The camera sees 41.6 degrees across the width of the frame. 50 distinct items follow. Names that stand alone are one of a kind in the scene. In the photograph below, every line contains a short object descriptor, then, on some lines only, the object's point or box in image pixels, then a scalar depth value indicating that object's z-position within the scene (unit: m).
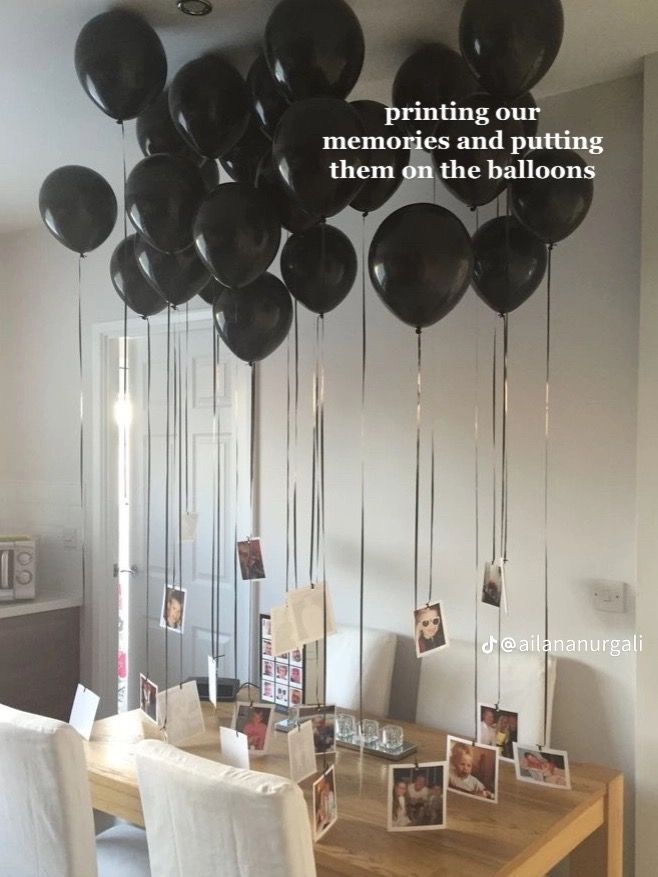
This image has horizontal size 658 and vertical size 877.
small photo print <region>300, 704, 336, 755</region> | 2.07
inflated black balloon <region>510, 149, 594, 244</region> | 2.01
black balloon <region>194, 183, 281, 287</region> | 1.87
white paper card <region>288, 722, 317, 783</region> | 1.82
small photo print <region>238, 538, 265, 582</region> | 2.41
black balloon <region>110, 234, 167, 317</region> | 2.47
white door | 3.35
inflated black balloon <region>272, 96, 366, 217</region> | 1.70
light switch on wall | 2.35
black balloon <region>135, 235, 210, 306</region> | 2.21
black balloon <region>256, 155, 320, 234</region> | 2.06
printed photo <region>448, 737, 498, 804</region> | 1.93
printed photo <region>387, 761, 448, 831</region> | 1.81
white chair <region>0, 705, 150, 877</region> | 1.83
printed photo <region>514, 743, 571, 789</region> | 2.02
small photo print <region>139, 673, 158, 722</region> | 2.23
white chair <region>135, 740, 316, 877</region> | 1.52
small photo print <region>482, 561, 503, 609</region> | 2.10
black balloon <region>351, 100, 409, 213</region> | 2.05
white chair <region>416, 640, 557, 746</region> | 2.39
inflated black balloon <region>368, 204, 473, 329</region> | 1.76
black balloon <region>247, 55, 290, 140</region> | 2.00
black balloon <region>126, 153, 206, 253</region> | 1.99
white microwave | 3.65
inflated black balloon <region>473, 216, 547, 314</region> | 2.12
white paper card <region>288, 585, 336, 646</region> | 1.98
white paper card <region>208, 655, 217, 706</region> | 2.12
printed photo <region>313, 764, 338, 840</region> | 1.74
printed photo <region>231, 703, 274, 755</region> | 2.12
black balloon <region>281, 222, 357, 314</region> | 2.14
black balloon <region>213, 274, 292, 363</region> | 2.20
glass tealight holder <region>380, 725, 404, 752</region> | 2.31
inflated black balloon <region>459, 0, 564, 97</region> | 1.72
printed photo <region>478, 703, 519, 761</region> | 2.03
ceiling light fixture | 1.97
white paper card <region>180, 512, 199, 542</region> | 2.54
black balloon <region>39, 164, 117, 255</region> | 2.27
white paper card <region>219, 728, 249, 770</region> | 1.98
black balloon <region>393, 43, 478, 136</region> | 2.01
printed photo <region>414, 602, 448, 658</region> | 1.97
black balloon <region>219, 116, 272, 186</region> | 2.15
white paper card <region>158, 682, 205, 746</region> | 2.18
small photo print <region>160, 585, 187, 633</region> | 2.24
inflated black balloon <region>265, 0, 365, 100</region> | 1.74
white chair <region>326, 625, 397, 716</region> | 2.71
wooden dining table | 1.72
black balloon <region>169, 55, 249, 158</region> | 1.95
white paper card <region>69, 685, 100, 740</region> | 2.32
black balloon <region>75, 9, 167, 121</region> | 1.92
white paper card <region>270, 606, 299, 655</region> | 1.93
